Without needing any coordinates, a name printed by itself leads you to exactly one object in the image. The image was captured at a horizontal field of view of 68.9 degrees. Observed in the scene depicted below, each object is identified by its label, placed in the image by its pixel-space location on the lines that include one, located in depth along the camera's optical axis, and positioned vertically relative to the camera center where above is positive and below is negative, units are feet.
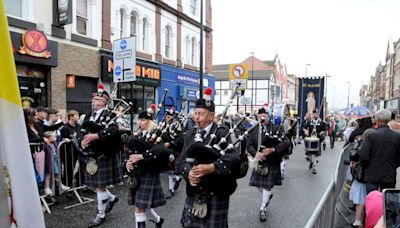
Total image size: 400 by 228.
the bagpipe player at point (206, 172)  8.70 -2.03
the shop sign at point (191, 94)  57.16 +2.21
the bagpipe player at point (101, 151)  13.85 -2.37
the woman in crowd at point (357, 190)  14.19 -4.08
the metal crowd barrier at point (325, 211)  5.90 -2.60
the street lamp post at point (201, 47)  34.68 +6.90
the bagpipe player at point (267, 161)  15.43 -3.03
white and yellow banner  3.96 -0.63
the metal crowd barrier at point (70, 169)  17.76 -4.26
